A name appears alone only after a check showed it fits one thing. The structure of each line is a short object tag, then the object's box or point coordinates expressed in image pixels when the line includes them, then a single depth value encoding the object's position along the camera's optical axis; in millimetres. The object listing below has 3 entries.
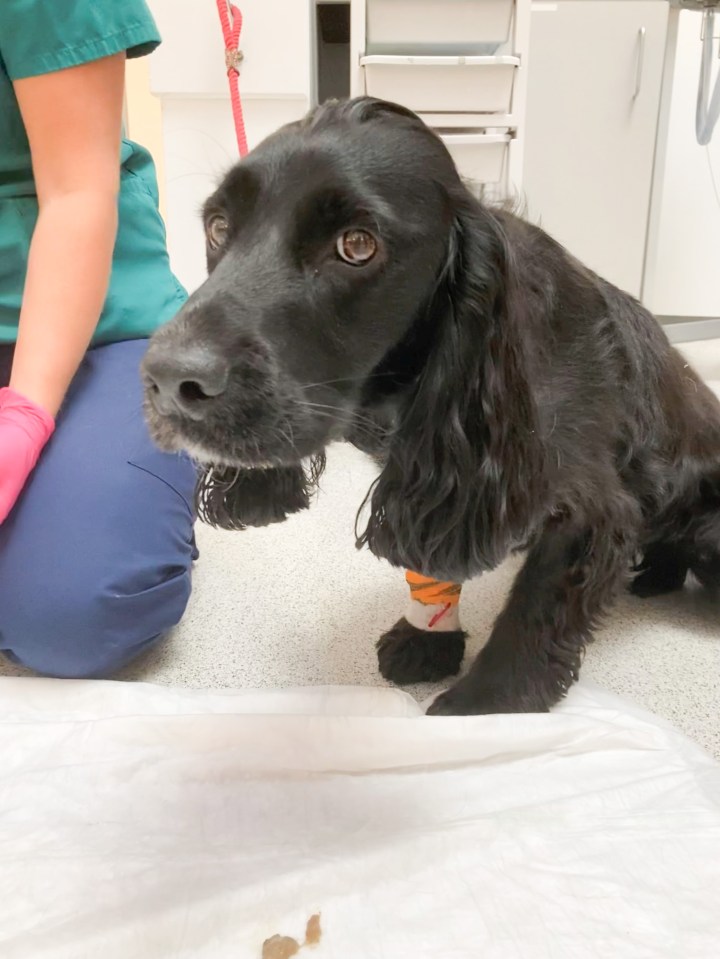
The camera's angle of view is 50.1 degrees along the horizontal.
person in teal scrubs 955
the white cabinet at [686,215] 2740
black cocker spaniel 603
